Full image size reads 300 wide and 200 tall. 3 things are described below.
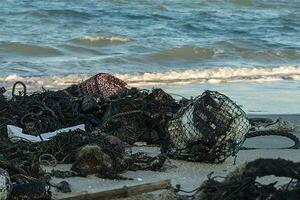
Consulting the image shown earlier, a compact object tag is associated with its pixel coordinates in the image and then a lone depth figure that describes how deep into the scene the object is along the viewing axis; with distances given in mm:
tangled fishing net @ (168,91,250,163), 10586
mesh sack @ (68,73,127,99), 14117
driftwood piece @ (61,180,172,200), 8172
